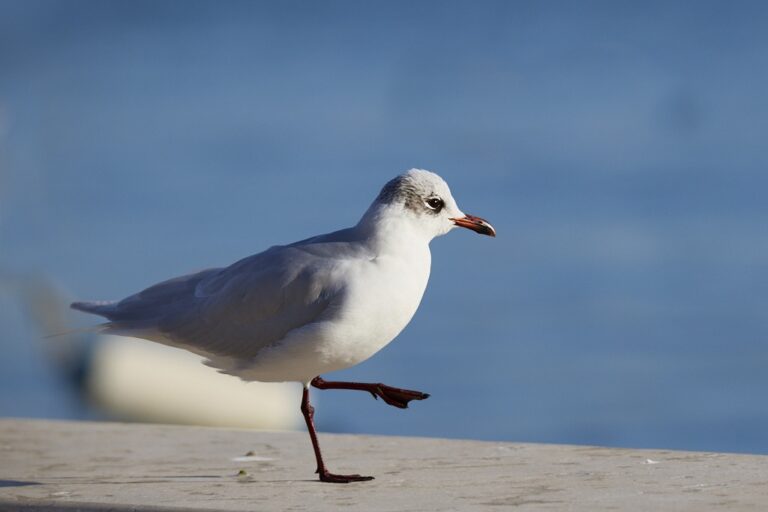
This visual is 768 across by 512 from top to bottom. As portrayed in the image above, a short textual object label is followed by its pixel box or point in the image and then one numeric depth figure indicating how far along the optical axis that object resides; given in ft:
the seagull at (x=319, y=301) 37.96
